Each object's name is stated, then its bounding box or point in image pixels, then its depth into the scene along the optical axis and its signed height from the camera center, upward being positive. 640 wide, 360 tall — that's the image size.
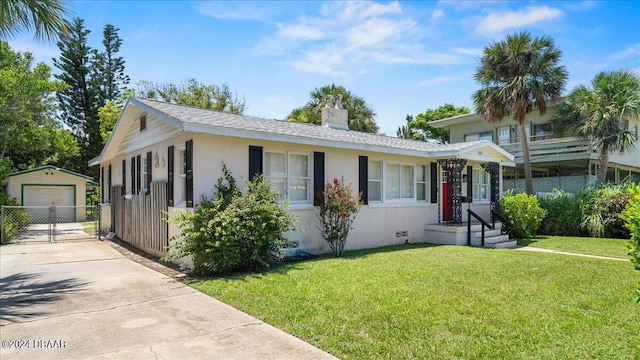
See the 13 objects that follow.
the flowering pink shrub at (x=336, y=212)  9.73 -0.74
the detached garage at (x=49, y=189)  22.56 -0.26
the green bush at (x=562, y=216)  14.80 -1.32
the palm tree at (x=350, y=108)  24.69 +4.78
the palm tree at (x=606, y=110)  16.48 +3.05
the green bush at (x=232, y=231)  7.52 -0.93
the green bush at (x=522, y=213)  13.84 -1.14
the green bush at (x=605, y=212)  13.91 -1.11
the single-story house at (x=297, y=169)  8.80 +0.40
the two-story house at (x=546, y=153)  19.75 +1.46
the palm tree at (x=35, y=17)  8.21 +3.61
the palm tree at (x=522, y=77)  16.95 +4.60
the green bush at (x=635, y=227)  3.60 -0.44
